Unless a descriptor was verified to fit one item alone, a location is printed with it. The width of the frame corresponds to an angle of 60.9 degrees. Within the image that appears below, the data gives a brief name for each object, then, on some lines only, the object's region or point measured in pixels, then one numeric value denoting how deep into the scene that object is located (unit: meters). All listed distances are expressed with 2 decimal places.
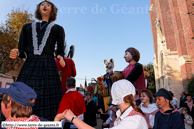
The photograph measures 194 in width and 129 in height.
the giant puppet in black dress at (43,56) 2.65
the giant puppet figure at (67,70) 3.54
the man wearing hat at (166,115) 2.80
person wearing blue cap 1.50
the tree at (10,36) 14.91
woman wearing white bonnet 1.76
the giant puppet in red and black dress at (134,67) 3.68
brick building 12.88
